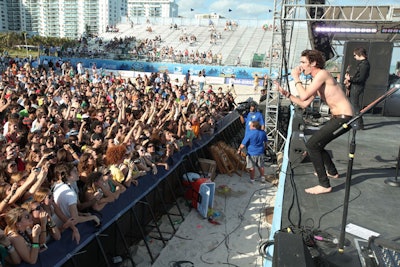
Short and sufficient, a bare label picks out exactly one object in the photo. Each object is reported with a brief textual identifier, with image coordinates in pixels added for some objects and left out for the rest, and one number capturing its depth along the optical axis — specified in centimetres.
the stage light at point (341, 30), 1458
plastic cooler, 726
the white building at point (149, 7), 18318
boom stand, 291
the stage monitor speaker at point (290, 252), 239
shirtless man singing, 415
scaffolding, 1036
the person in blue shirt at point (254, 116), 1058
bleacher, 3869
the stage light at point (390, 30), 1544
